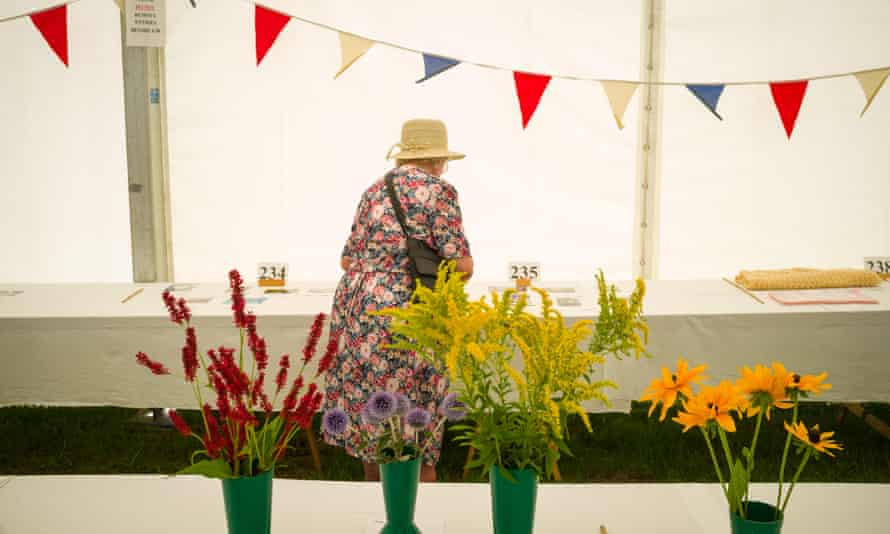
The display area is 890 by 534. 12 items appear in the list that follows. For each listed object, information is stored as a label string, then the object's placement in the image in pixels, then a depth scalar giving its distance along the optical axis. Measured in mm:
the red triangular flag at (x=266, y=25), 2689
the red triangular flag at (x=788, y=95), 2760
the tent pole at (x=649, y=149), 2764
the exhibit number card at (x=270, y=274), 2734
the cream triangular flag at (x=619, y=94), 2717
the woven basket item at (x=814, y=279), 2535
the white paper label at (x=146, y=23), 2672
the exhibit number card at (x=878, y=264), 2727
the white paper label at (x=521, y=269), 2639
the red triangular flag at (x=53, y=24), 2705
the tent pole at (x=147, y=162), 2762
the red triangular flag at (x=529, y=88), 2742
